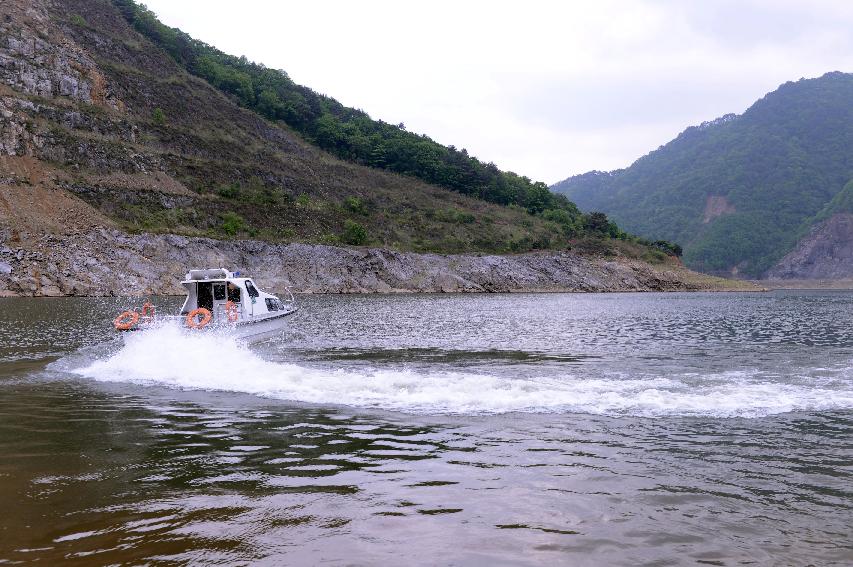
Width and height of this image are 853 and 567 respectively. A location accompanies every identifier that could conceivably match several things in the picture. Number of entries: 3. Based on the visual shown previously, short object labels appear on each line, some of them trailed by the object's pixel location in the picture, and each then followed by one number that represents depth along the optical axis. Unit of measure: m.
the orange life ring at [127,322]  23.59
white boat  28.11
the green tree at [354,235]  98.56
